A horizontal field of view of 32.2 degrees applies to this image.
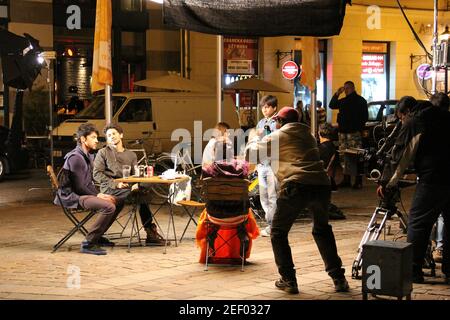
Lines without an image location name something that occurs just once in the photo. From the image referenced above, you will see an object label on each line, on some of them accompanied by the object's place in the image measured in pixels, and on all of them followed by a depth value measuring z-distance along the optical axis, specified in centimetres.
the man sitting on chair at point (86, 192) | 935
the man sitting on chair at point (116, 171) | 970
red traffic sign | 2352
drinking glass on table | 964
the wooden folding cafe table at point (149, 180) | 927
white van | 1728
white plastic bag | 1055
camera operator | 747
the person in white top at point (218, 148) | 1168
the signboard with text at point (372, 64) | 2702
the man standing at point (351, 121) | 1623
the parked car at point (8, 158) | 1738
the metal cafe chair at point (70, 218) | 947
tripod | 789
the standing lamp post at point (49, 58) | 1664
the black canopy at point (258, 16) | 775
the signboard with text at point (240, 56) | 2438
